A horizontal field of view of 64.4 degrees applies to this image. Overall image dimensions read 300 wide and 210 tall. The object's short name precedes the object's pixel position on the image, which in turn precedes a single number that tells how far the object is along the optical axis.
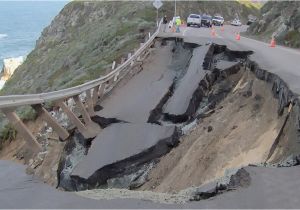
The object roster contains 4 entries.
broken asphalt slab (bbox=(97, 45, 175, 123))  8.00
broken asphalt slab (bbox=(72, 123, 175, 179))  6.12
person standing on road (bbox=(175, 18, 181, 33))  21.56
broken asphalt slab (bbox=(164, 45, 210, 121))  8.02
